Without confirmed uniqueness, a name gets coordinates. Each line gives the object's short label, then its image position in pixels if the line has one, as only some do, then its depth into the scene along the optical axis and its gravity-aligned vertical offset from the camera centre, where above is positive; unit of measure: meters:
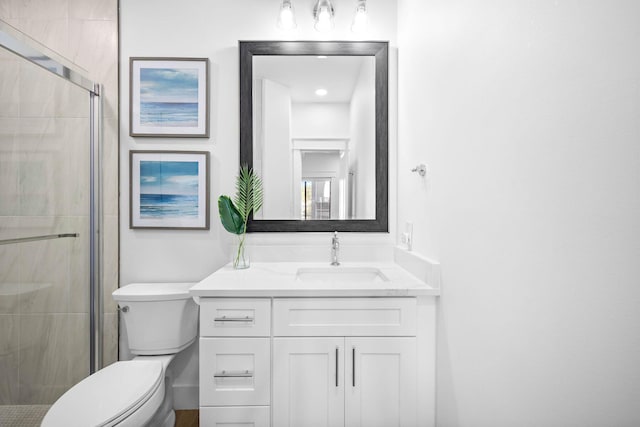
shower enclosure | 1.30 -0.08
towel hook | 1.44 +0.20
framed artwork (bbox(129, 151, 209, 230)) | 1.84 +0.16
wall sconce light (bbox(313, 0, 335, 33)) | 1.77 +1.13
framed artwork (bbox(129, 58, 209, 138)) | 1.82 +0.67
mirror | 1.86 +0.50
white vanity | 1.28 -0.60
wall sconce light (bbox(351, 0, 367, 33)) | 1.78 +1.12
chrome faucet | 1.79 -0.21
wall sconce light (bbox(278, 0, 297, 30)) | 1.76 +1.11
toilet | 1.07 -0.68
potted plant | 1.68 +0.04
